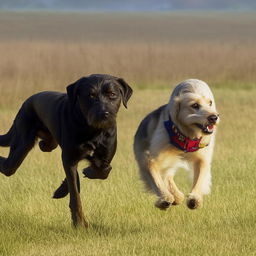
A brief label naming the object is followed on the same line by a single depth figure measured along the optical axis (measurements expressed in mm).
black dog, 14867
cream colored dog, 14956
